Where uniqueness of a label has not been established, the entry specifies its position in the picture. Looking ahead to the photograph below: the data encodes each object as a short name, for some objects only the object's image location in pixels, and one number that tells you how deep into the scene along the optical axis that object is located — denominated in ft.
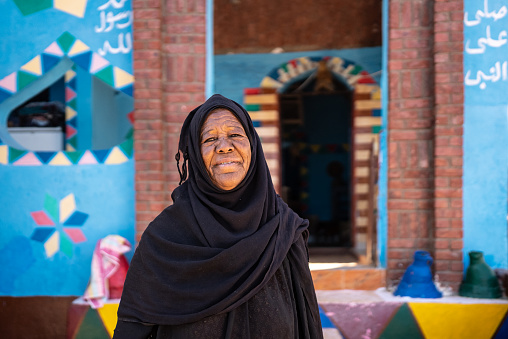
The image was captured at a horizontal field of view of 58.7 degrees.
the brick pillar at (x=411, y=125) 10.87
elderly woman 5.15
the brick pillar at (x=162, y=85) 11.10
